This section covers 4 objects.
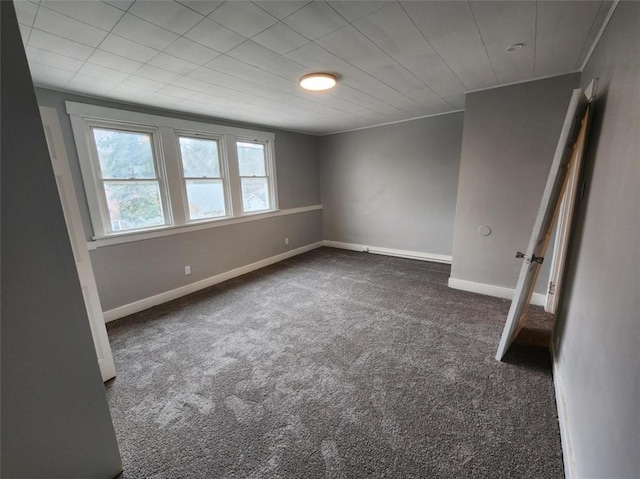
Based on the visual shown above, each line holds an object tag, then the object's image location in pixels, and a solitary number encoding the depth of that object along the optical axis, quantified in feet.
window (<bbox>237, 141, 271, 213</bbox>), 14.19
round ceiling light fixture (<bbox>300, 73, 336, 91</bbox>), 7.55
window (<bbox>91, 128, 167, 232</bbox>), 9.44
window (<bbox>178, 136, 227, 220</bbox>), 11.80
